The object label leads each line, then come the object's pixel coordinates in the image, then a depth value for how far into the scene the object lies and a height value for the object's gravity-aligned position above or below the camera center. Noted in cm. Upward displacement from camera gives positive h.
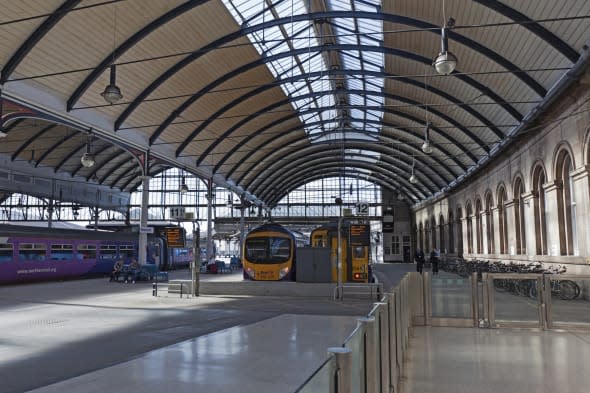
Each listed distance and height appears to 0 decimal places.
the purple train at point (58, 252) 2380 -5
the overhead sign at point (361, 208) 1902 +160
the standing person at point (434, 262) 3059 -82
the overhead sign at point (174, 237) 2069 +56
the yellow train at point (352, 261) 2248 -54
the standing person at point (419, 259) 2974 -61
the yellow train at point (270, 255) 2253 -24
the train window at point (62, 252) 2669 -5
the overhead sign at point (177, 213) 2548 +196
